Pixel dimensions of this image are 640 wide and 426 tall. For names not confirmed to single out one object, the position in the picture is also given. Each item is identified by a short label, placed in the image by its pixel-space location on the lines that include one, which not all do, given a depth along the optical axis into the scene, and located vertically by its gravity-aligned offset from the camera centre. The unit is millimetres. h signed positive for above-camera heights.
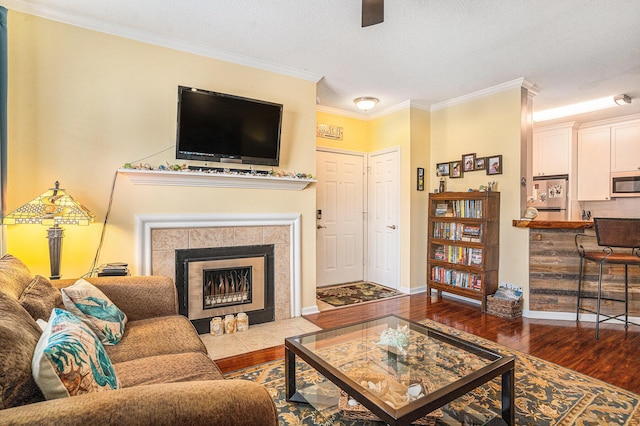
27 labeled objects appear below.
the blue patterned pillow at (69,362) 888 -453
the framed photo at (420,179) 4582 +452
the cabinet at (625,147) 4770 +966
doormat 4138 -1112
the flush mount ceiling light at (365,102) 4297 +1441
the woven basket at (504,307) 3467 -1032
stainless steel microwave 4688 +401
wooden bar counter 3236 -632
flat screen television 2851 +767
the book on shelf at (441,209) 4309 +31
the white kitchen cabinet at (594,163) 5035 +764
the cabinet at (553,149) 5227 +1027
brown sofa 784 -491
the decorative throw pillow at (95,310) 1729 -542
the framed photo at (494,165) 3867 +558
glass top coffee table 1368 -806
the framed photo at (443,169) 4476 +588
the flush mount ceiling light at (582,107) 4195 +1459
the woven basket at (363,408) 1579 -999
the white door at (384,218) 4707 -103
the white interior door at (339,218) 4781 -99
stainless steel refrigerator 5191 +242
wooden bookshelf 3764 -386
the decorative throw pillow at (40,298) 1436 -409
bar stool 2750 -363
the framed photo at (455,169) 4322 +558
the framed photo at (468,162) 4156 +632
